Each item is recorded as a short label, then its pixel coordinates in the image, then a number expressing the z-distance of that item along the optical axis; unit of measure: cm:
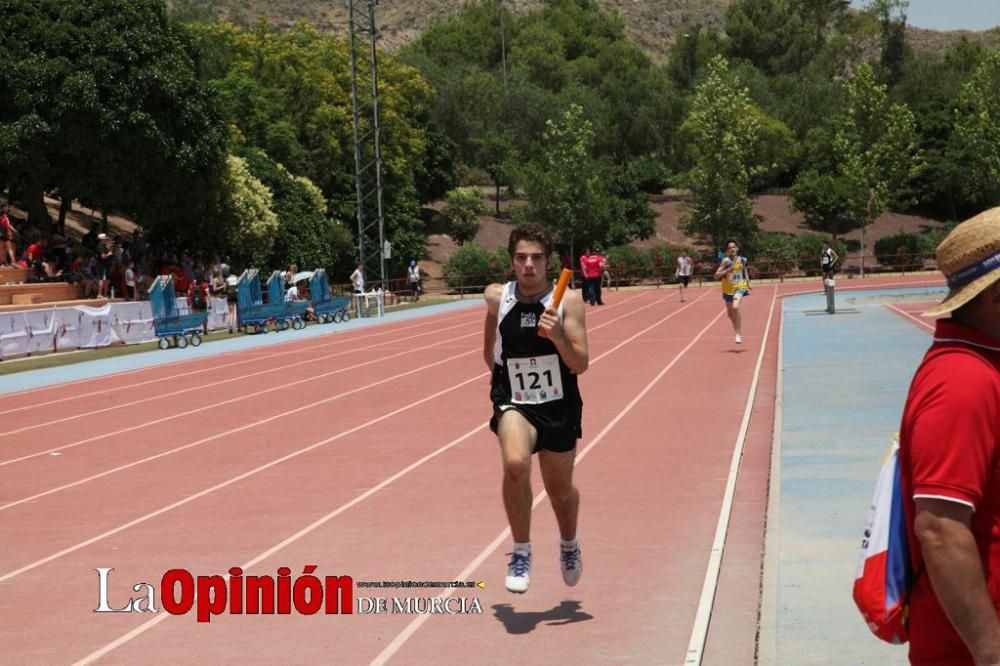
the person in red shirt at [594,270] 4238
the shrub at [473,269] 5962
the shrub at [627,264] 6006
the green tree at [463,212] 7431
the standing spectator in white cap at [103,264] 3678
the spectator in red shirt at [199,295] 3869
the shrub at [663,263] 6066
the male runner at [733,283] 2375
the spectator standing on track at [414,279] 5550
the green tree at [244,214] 4845
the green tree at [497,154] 8556
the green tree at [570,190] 6800
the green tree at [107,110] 4047
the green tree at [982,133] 7306
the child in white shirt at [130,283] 3728
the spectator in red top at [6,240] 3647
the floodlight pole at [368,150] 4559
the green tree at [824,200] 7738
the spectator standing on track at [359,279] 4512
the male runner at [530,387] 675
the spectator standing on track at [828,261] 3292
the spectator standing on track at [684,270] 4512
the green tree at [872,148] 6862
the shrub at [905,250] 6231
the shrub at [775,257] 6162
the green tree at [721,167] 6931
